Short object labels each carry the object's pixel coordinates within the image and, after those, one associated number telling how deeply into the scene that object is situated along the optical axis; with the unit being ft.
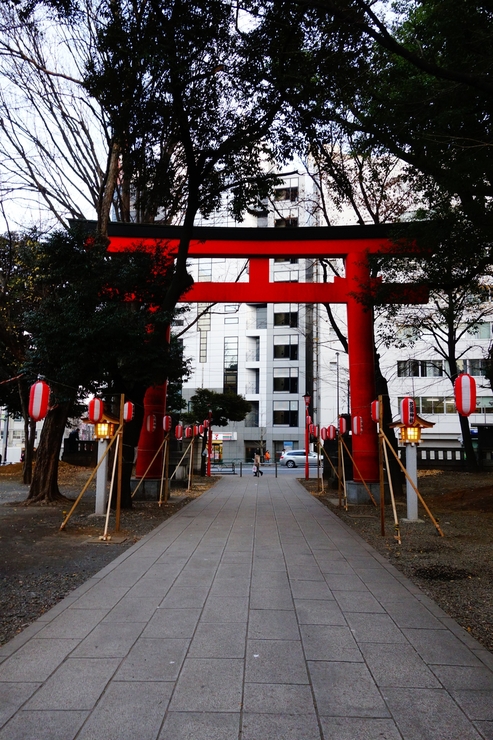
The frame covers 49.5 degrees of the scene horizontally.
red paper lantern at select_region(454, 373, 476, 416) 27.12
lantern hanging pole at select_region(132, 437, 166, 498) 46.52
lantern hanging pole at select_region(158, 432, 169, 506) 45.68
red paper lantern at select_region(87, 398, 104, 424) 34.17
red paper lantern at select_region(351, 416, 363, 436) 44.47
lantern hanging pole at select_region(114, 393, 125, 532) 30.37
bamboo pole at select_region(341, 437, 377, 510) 41.87
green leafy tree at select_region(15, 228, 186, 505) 36.32
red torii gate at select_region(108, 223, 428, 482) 46.03
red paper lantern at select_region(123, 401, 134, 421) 34.83
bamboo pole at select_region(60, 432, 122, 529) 30.41
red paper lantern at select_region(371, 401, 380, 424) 38.06
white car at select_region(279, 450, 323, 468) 124.77
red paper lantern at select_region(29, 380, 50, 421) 28.17
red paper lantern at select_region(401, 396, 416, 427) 35.19
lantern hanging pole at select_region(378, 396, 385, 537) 29.66
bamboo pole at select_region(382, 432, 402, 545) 28.43
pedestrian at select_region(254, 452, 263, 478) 85.81
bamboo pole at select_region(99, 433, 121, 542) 27.96
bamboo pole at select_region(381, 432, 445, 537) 30.22
